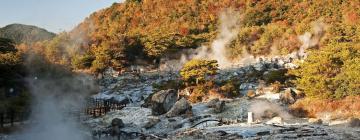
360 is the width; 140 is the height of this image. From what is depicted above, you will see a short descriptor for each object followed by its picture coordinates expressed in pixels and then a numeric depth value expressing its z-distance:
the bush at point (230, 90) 35.81
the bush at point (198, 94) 36.03
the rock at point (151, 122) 27.23
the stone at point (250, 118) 23.56
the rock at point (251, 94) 33.75
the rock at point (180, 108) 29.22
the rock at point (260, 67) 47.50
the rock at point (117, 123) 27.62
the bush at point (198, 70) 39.66
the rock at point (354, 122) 20.28
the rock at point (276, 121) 23.12
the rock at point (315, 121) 22.28
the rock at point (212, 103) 30.43
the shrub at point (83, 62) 58.00
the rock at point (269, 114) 25.41
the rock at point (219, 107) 28.85
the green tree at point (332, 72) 24.91
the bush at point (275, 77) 37.94
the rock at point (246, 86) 38.31
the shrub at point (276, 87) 33.69
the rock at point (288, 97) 29.09
